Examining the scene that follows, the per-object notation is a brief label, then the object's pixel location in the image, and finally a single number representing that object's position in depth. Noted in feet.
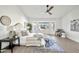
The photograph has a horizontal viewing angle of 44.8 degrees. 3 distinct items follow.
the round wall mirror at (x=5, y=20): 6.33
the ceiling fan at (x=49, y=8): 6.12
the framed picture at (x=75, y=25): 6.80
